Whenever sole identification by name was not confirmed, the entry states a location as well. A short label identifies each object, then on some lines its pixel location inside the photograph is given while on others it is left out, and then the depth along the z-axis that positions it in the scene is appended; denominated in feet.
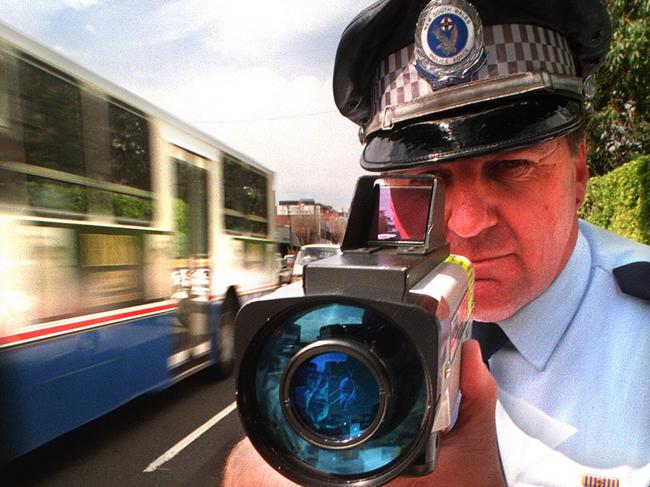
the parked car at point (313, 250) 35.64
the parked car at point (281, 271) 29.10
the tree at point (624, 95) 16.28
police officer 3.25
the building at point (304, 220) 90.51
